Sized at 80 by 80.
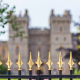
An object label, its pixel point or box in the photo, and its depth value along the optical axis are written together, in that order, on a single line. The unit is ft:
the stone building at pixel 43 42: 170.30
